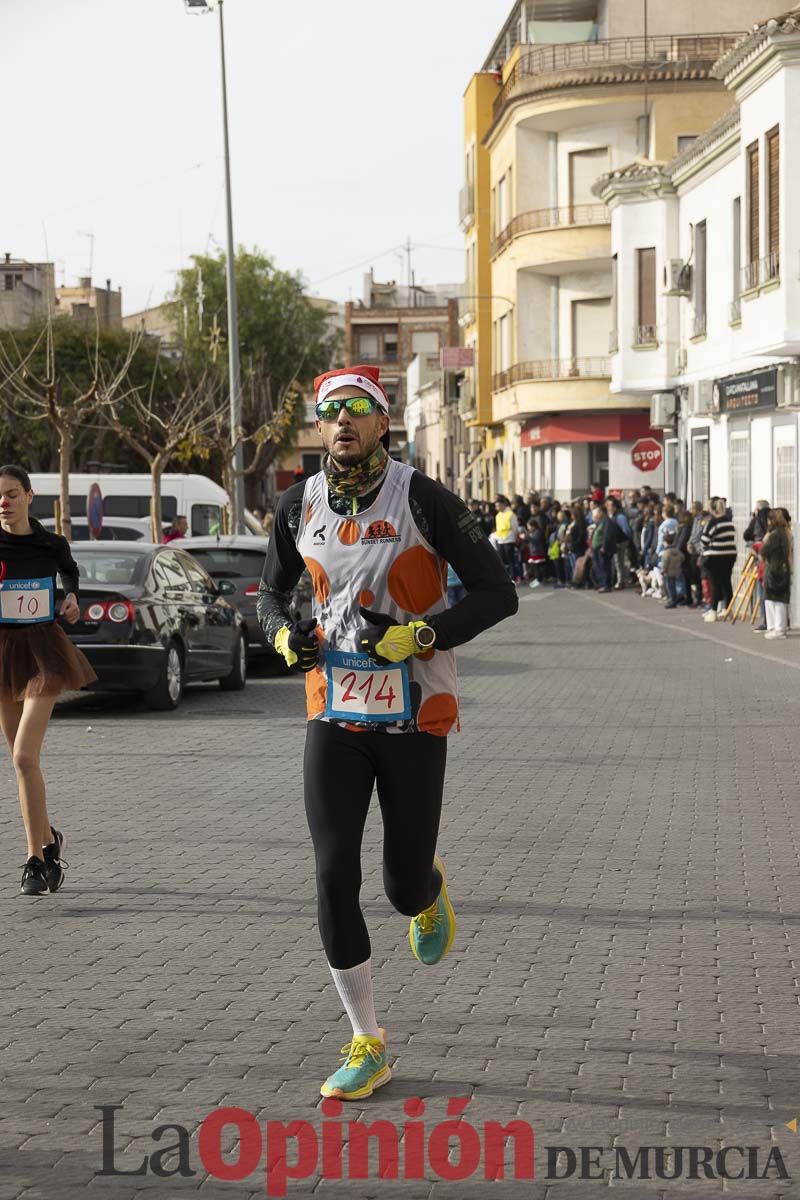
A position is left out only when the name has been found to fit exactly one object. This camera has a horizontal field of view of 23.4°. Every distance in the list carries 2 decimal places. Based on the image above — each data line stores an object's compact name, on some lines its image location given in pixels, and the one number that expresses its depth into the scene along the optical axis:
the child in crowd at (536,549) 42.91
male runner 5.23
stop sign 37.72
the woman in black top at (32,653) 8.25
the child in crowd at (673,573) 32.56
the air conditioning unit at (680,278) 37.41
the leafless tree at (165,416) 37.09
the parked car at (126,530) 36.84
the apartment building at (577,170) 48.66
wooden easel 27.88
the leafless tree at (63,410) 29.33
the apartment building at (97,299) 107.87
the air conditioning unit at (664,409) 39.94
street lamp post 40.69
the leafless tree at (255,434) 45.06
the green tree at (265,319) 77.90
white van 45.00
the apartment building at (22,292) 85.00
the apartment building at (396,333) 124.12
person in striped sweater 28.92
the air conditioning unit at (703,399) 35.16
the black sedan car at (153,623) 16.05
